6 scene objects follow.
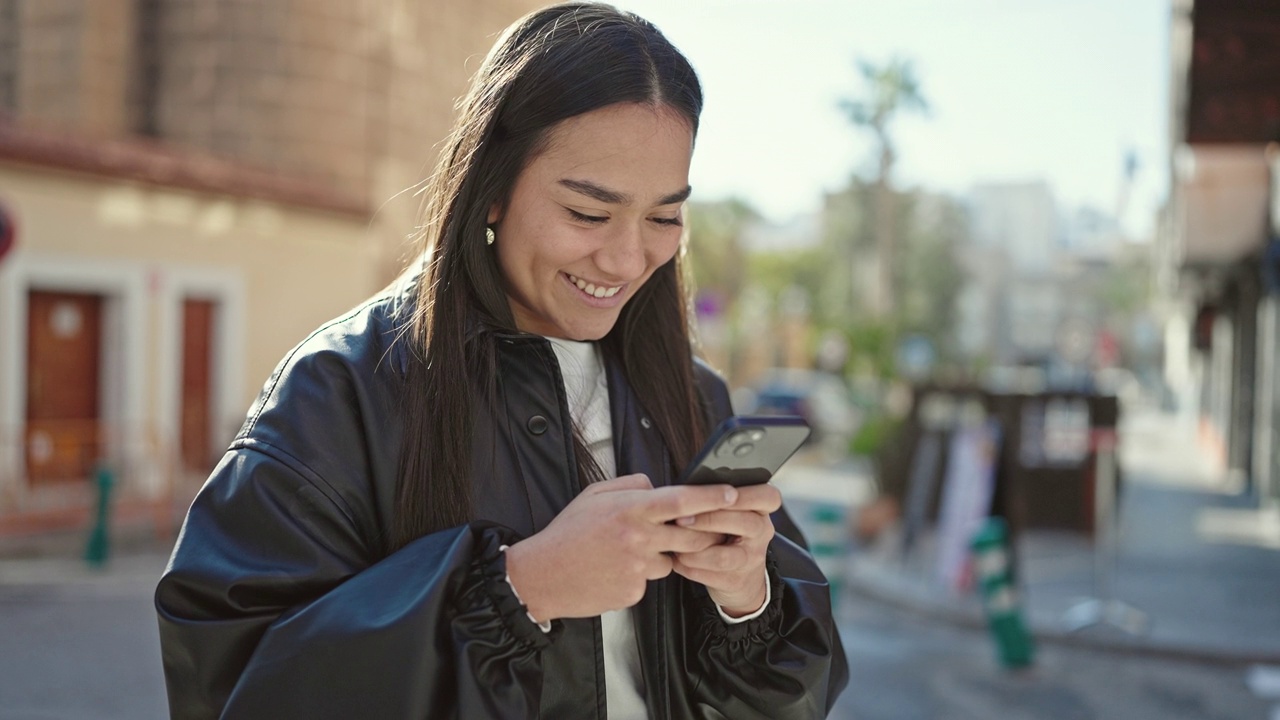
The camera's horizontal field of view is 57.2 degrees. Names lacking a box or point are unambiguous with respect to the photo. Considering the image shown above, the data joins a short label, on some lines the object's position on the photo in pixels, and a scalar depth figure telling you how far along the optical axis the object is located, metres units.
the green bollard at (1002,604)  7.42
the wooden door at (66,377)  12.30
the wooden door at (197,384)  14.55
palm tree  34.41
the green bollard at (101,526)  9.92
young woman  1.41
